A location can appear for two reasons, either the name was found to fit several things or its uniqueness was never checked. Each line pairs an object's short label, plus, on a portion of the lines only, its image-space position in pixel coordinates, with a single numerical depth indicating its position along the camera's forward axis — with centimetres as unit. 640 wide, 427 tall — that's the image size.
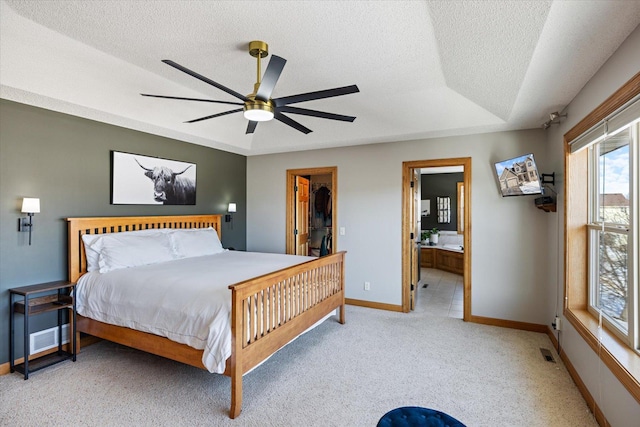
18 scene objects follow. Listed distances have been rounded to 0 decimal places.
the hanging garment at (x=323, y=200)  746
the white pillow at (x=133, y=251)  330
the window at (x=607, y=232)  197
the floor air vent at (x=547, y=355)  313
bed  234
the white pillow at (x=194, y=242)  406
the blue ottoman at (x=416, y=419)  156
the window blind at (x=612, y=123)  179
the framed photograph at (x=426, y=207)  870
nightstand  282
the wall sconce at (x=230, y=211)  531
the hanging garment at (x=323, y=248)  644
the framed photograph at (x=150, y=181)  384
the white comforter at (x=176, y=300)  234
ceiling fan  205
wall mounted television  351
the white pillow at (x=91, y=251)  334
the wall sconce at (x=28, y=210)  289
